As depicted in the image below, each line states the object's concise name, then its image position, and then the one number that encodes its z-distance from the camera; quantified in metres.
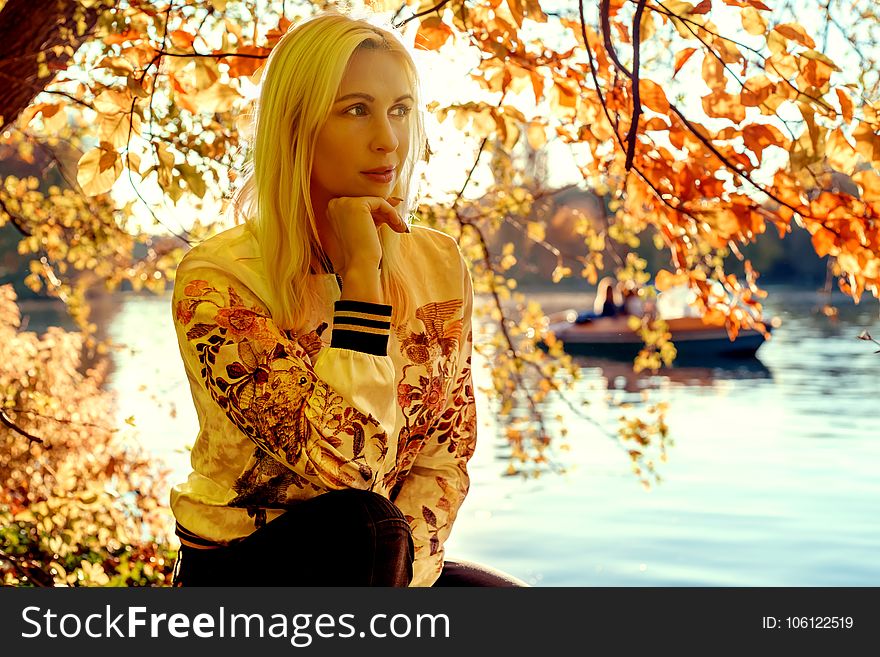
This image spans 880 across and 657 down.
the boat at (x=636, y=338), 20.80
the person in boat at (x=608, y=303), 21.15
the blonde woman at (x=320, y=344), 1.81
